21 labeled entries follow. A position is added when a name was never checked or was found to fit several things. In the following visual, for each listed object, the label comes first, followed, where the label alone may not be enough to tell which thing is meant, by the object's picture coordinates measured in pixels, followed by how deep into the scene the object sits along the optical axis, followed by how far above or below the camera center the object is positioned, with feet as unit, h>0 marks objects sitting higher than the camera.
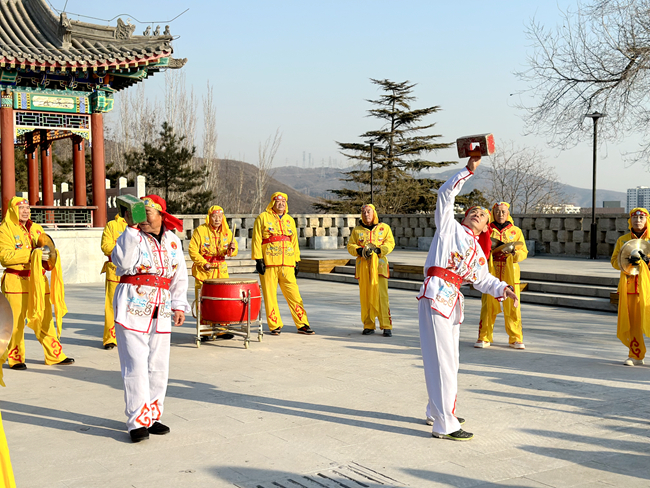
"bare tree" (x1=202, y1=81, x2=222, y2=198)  132.77 +11.66
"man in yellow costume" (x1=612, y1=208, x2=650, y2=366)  24.63 -3.10
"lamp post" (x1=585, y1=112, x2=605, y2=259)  66.39 -1.67
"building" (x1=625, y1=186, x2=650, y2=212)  452.71 +12.93
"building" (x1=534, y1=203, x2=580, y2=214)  136.22 +1.29
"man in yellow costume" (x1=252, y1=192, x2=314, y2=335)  31.63 -2.20
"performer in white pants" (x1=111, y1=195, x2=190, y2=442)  16.69 -2.43
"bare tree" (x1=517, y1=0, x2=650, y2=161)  52.08 +11.28
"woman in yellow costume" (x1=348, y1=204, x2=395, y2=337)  31.42 -2.51
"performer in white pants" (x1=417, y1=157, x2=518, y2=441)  16.58 -2.11
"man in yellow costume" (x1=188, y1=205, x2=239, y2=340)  30.45 -1.52
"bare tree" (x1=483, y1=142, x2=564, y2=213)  137.59 +6.36
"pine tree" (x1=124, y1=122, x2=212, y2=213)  100.58 +6.34
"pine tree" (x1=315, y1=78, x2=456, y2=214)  144.36 +11.16
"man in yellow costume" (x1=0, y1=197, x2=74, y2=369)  24.57 -2.30
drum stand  28.68 -4.87
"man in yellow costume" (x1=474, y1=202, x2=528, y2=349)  28.17 -2.60
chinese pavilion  54.24 +10.97
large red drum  28.53 -3.62
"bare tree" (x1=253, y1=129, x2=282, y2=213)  137.11 +5.69
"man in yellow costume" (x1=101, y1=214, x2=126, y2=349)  28.62 -3.72
